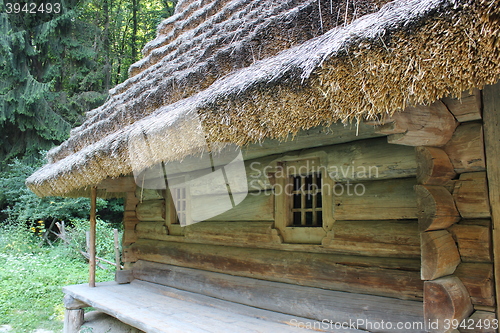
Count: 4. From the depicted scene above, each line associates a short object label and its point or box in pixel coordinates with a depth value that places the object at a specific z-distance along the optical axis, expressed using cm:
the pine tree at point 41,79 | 1195
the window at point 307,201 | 338
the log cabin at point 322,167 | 176
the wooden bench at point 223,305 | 281
